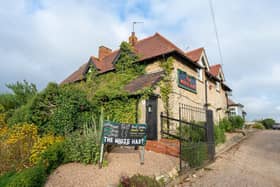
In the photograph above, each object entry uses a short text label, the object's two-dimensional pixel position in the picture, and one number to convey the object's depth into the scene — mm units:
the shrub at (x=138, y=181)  4794
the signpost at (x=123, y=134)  5993
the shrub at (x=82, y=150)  6016
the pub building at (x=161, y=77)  10039
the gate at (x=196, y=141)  7312
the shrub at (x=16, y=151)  6258
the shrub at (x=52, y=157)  5512
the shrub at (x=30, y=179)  4348
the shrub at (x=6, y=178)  4914
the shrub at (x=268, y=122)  37344
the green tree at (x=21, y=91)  16562
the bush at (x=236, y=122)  21352
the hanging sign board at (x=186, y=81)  13078
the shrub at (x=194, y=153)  7309
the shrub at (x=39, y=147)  6234
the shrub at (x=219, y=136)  12300
